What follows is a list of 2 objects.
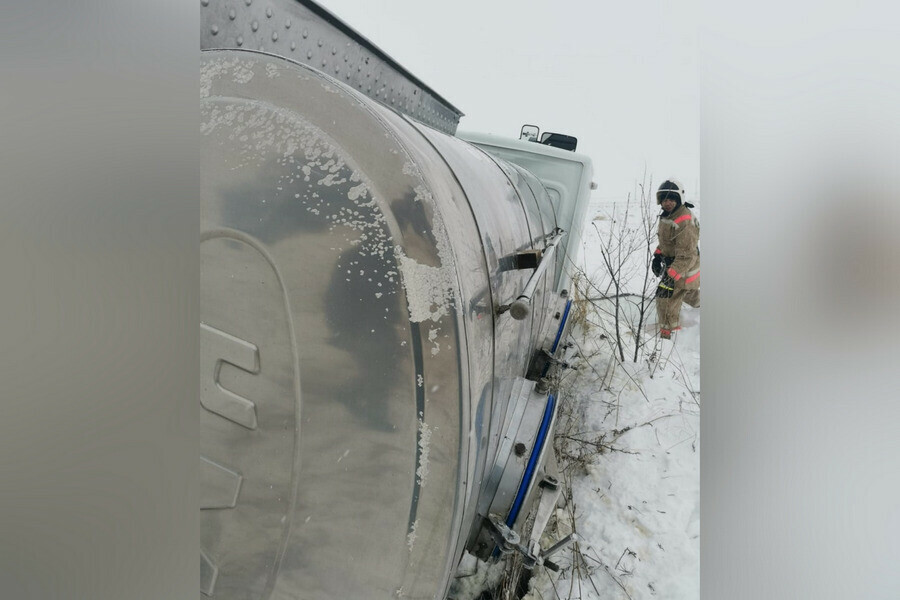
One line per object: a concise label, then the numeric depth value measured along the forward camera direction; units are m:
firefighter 4.57
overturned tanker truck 1.04
